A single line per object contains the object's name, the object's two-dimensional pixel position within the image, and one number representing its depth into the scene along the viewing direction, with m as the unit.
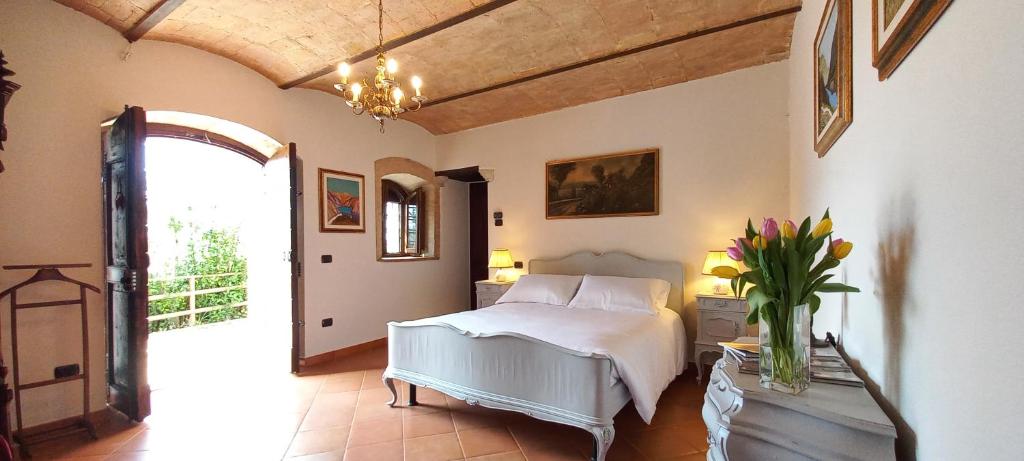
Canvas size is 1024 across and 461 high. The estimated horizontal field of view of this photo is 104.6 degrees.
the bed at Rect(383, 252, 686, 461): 2.15
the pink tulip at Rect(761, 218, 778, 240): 1.11
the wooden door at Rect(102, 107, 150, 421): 2.73
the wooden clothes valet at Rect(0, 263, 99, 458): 2.46
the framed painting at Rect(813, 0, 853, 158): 1.48
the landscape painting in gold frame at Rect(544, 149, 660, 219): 4.11
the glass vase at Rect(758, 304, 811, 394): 1.07
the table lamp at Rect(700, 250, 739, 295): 3.49
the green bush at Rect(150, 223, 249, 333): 5.62
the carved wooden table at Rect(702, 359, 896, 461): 0.88
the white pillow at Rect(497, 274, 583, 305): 3.94
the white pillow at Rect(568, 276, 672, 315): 3.51
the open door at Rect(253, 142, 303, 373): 3.78
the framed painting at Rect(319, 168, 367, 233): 4.30
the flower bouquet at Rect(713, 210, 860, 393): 1.08
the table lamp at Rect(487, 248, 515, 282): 4.76
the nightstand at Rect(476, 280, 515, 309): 4.69
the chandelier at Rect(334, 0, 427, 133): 2.51
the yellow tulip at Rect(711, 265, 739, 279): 1.20
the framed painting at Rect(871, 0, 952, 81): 0.84
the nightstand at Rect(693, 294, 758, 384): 3.36
